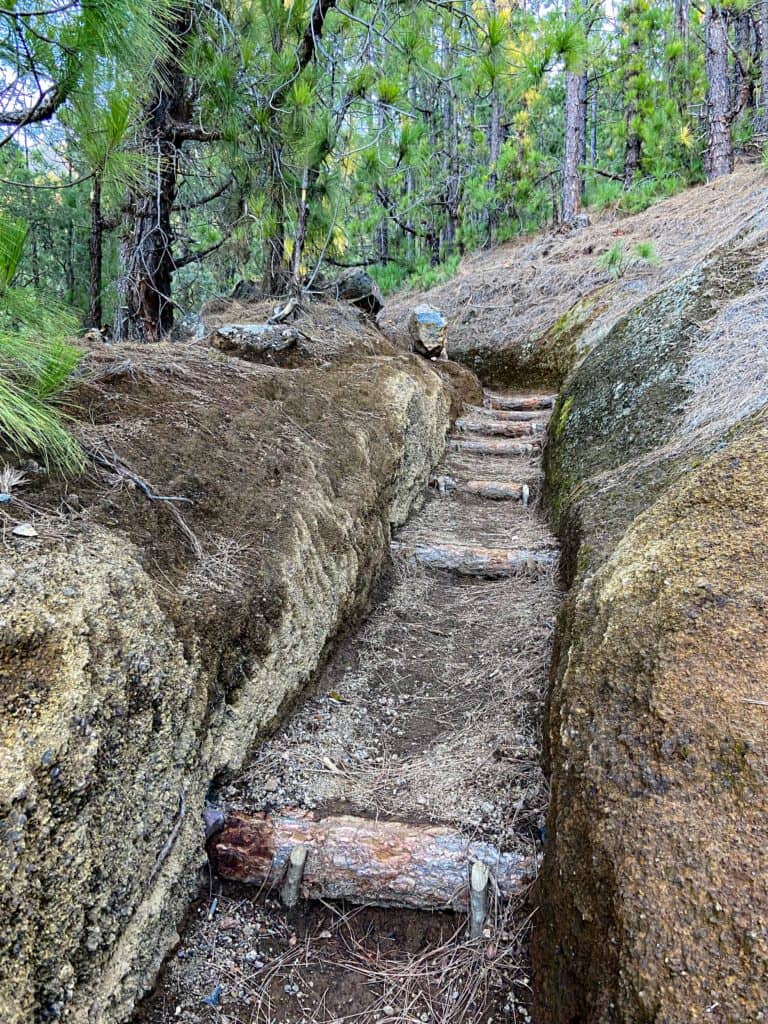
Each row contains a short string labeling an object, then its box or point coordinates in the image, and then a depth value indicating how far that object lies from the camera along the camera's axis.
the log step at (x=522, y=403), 5.81
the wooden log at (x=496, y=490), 4.02
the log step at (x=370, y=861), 1.56
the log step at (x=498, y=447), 4.69
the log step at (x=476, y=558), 3.03
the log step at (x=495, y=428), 5.18
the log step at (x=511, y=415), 5.42
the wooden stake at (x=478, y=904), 1.51
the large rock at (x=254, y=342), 3.70
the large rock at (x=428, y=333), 6.16
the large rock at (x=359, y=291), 5.83
